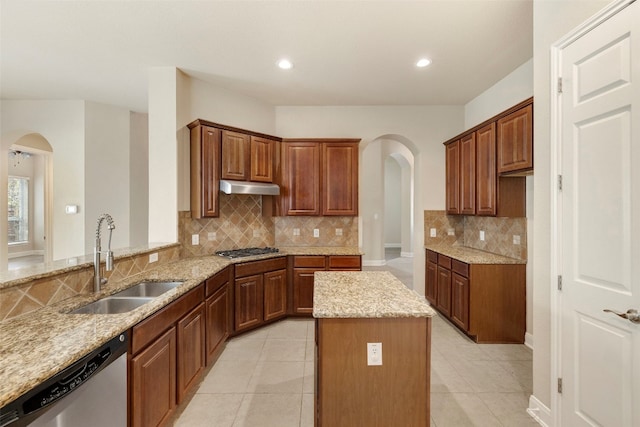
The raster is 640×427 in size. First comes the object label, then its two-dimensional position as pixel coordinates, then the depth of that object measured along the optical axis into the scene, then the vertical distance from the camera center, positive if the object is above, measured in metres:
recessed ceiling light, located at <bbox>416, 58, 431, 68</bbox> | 2.87 +1.64
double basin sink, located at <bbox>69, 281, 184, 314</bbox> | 1.77 -0.63
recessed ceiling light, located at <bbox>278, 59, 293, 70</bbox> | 2.89 +1.64
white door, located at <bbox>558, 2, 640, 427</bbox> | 1.35 -0.06
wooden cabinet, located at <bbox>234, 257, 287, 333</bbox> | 3.05 -0.96
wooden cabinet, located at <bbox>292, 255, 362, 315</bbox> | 3.50 -0.74
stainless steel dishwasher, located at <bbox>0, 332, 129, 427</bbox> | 0.93 -0.75
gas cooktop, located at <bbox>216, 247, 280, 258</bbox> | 3.24 -0.50
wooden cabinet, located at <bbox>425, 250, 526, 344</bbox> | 2.90 -0.98
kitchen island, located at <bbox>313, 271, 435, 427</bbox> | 1.45 -0.85
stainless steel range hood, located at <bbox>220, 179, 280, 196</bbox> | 3.12 +0.31
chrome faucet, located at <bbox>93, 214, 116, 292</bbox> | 1.87 -0.37
